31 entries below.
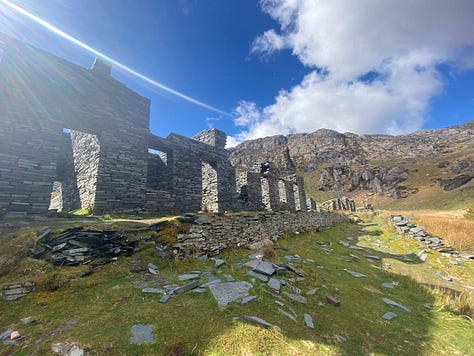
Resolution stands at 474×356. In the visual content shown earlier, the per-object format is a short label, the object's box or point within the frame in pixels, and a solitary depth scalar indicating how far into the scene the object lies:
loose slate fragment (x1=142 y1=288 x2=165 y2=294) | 4.65
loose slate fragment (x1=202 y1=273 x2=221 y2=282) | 5.57
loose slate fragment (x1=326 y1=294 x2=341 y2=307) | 5.28
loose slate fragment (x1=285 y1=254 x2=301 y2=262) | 8.24
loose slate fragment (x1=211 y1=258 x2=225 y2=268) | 6.67
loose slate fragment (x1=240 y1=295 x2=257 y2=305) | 4.50
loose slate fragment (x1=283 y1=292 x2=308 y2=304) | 5.11
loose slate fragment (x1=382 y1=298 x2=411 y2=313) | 5.78
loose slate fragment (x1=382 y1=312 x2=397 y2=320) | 5.17
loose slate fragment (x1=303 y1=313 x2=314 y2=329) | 4.23
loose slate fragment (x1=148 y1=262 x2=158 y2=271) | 5.86
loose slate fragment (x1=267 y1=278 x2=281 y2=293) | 5.27
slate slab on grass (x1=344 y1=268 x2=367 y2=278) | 7.90
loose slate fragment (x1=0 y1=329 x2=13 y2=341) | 3.18
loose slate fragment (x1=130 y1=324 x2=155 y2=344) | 3.21
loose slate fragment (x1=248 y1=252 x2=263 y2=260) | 7.61
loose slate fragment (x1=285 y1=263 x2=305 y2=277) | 6.63
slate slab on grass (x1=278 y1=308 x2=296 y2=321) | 4.34
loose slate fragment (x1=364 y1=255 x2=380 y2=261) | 11.04
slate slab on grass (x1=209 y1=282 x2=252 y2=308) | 4.52
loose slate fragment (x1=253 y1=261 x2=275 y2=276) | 6.12
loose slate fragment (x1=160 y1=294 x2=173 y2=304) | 4.31
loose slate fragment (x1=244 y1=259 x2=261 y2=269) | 6.57
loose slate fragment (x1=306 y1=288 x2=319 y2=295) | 5.62
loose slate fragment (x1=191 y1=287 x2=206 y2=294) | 4.76
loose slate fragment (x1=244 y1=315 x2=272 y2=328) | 3.83
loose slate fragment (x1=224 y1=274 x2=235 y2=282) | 5.57
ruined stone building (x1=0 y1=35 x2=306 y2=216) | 8.45
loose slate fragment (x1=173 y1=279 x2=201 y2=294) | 4.72
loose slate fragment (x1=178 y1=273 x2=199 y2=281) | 5.47
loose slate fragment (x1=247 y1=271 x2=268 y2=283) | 5.66
